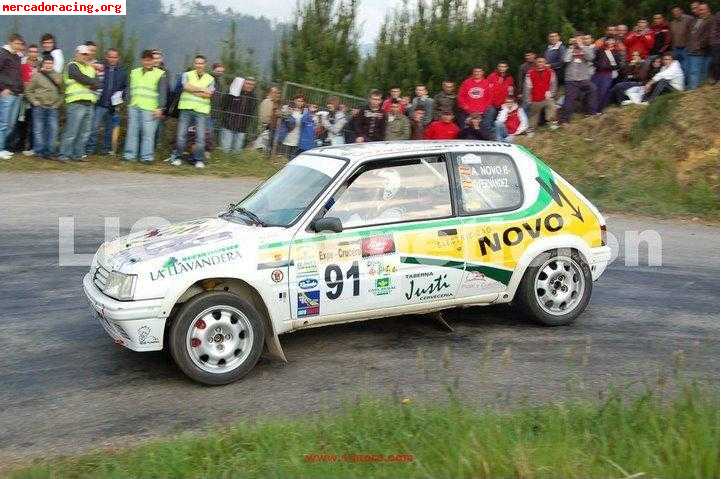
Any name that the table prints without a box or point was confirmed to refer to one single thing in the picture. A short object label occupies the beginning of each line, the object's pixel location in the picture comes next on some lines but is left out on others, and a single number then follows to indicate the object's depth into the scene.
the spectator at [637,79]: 16.88
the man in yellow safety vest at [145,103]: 15.78
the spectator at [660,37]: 17.00
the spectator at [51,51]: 15.65
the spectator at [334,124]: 17.55
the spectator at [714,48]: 15.90
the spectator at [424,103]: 16.98
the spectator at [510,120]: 17.14
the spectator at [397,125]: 16.62
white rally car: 6.27
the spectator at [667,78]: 16.61
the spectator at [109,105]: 15.95
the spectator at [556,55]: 17.50
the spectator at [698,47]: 16.08
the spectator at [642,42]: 17.03
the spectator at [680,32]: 16.39
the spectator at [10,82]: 14.94
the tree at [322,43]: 22.67
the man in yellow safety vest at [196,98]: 16.02
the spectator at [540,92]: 17.20
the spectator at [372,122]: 16.83
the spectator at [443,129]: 15.98
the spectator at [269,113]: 17.70
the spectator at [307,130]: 17.41
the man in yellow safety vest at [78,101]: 15.32
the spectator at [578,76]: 16.97
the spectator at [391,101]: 17.11
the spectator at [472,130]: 16.36
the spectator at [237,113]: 17.48
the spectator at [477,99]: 16.84
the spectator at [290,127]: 17.52
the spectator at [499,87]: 17.09
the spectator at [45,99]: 15.16
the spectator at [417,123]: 16.86
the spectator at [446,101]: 17.05
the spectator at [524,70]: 17.50
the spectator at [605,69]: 16.94
